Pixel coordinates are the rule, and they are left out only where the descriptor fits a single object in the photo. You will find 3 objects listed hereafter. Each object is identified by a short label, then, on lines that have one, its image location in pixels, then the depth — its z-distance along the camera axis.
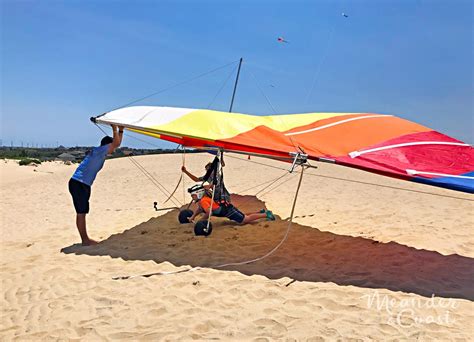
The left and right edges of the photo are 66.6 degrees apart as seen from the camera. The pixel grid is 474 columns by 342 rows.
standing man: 4.92
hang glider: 3.77
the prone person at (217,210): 5.59
